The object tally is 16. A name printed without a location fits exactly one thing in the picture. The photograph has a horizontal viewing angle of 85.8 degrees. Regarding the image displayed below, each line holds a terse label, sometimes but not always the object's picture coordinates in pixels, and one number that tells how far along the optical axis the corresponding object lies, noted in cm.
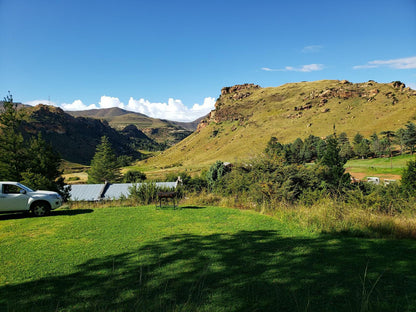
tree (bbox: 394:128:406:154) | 6844
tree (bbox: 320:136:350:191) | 3433
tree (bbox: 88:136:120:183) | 6412
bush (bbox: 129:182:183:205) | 1205
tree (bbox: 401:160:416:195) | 2529
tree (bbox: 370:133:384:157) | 7250
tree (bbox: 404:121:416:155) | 6675
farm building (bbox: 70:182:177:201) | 2972
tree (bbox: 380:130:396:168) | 7088
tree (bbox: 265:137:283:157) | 7634
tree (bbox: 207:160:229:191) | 2568
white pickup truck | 852
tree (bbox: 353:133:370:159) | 7481
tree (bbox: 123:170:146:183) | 5582
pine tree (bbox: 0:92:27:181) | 2378
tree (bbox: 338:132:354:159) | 7556
